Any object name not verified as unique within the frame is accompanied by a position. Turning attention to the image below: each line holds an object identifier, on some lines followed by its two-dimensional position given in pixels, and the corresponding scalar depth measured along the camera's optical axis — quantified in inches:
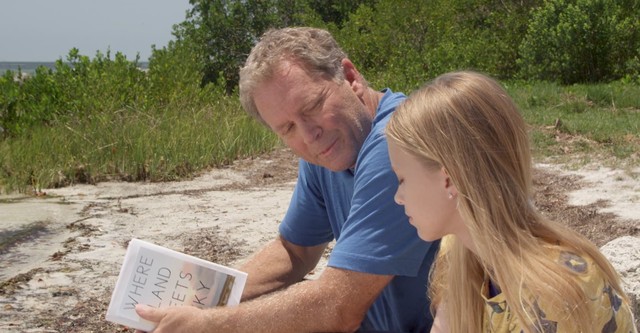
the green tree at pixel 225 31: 742.5
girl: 78.1
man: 105.7
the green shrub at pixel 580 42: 564.7
